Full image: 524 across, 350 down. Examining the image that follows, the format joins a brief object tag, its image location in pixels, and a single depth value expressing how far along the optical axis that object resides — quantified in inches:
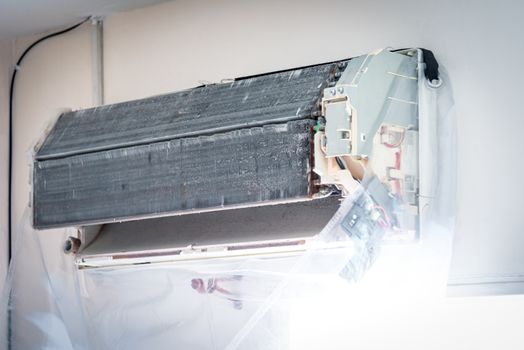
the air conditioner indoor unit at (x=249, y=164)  81.2
